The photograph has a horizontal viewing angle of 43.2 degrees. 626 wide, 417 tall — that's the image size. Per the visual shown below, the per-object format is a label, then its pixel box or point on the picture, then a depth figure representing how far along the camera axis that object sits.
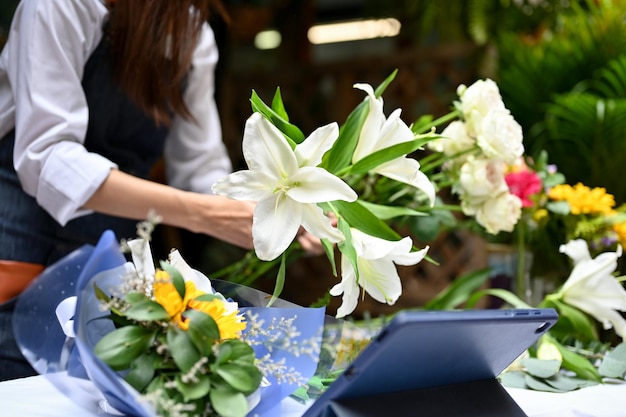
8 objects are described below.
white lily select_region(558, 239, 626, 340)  1.00
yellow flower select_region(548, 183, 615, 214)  1.28
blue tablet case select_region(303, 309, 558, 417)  0.54
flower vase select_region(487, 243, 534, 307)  1.35
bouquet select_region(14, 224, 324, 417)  0.56
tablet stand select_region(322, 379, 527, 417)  0.58
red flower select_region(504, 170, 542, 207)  1.21
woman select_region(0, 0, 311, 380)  0.97
